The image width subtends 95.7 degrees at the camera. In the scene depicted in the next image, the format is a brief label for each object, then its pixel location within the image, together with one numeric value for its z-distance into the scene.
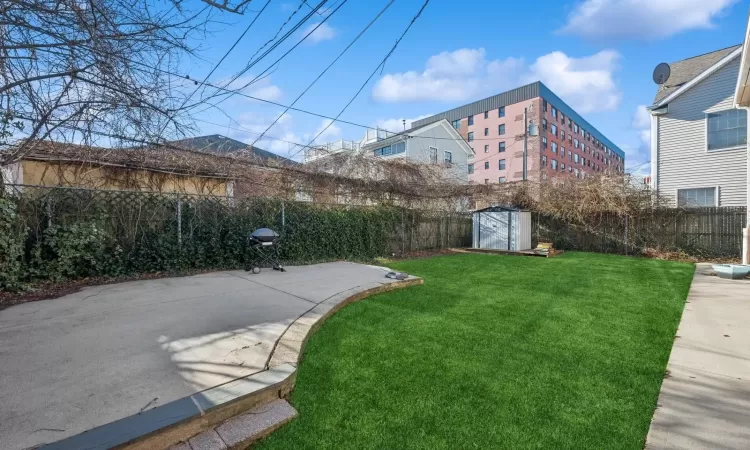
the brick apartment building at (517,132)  35.62
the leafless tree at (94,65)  2.82
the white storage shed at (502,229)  11.32
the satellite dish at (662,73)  12.82
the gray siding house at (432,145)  23.08
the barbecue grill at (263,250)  6.20
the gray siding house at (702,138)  10.34
